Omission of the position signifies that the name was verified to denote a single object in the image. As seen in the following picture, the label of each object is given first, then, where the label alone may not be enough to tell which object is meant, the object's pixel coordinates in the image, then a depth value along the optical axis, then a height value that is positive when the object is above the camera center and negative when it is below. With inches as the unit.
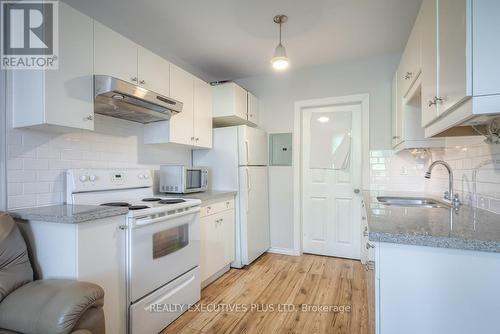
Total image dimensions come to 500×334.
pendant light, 82.0 +35.6
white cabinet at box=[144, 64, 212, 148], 95.7 +19.9
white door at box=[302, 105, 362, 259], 127.9 -7.9
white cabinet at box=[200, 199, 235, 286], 96.7 -29.7
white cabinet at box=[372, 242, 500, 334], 36.7 -19.0
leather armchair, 41.8 -23.5
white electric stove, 64.4 -21.7
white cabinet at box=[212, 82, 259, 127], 117.8 +30.0
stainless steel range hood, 67.5 +19.3
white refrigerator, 117.0 -3.6
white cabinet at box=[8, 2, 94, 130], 58.8 +19.5
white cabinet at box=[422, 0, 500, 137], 35.3 +16.0
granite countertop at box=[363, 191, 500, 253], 36.8 -10.6
